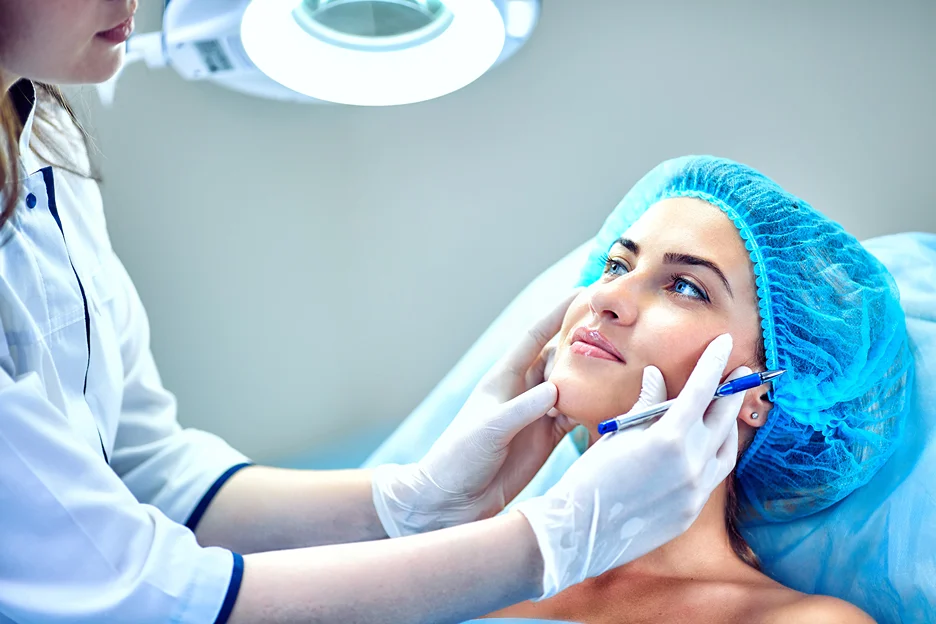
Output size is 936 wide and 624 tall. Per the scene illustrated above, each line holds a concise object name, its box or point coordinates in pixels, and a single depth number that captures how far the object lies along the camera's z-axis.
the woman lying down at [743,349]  1.33
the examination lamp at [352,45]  1.16
